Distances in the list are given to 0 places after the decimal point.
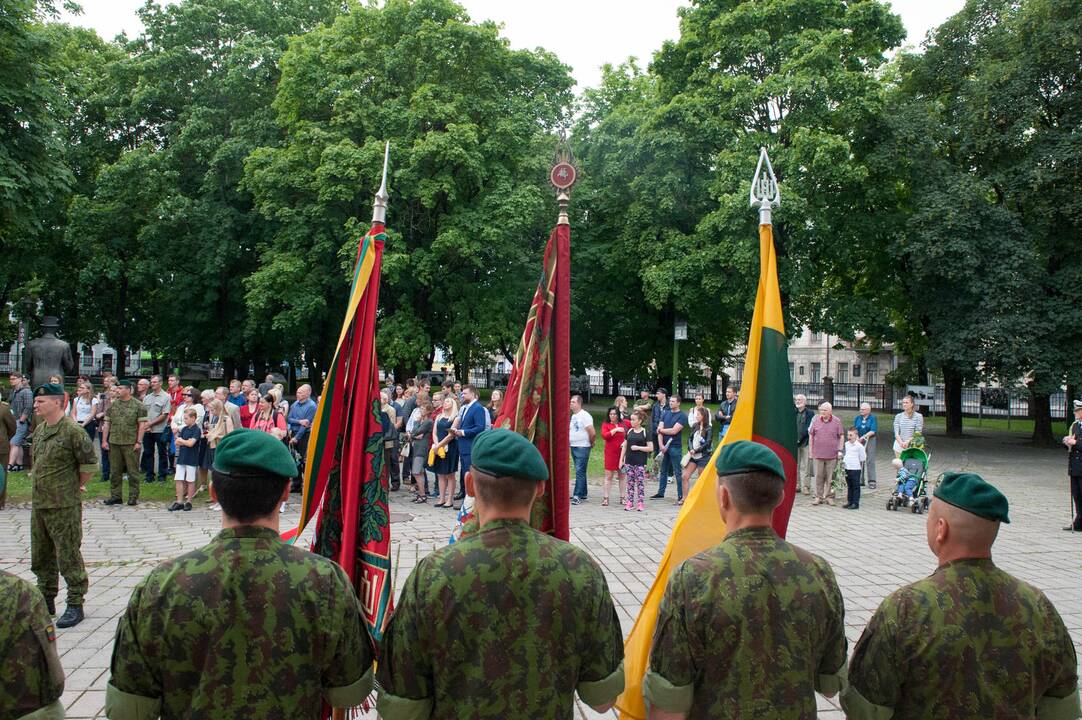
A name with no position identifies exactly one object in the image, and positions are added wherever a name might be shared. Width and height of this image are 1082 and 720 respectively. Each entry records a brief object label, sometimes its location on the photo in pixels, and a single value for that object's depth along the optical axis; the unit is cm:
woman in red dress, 1334
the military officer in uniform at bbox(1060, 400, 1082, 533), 1131
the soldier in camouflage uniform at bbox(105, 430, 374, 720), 250
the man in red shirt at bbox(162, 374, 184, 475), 1467
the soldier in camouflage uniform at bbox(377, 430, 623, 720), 262
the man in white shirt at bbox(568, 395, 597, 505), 1362
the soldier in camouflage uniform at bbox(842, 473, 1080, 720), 261
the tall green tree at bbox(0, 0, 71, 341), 1831
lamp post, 2234
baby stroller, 1311
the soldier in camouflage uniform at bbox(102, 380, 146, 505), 1203
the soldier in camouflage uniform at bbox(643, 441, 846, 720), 267
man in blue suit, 1238
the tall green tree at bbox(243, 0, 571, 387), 2464
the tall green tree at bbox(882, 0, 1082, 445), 2267
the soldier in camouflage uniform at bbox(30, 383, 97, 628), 622
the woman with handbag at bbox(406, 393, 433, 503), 1340
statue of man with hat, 1695
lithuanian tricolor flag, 382
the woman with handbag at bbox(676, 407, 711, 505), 1384
